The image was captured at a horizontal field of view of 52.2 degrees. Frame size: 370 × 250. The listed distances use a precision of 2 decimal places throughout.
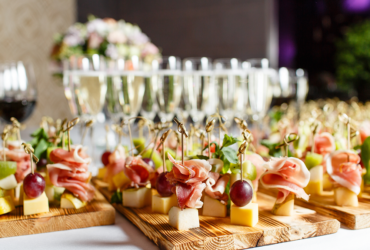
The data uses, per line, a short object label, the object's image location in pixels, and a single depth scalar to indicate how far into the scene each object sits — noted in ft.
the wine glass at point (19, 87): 4.93
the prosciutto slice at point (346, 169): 2.58
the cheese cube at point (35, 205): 2.48
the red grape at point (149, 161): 2.85
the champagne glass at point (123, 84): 4.42
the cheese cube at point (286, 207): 2.46
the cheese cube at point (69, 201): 2.63
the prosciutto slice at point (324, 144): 3.09
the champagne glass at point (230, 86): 4.76
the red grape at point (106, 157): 3.51
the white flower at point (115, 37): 6.36
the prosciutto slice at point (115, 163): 3.14
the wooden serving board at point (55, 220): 2.31
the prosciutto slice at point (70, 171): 2.66
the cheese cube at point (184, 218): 2.20
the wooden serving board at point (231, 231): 2.05
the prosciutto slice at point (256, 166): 2.69
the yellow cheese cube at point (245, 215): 2.25
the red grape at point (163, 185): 2.50
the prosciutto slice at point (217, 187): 2.47
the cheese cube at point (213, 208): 2.48
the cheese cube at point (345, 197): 2.60
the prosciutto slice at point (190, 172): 2.21
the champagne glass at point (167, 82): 4.33
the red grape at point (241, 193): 2.26
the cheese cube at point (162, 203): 2.52
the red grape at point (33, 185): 2.48
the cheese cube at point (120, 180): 3.03
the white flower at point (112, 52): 6.32
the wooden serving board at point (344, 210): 2.39
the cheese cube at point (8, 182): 2.62
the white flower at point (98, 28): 6.43
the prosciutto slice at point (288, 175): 2.42
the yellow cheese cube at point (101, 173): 3.64
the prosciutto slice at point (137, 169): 2.75
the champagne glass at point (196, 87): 4.56
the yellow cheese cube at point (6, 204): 2.44
